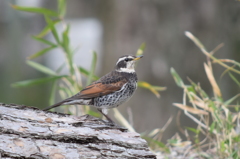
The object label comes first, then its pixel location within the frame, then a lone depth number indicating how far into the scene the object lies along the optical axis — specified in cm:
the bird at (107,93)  748
